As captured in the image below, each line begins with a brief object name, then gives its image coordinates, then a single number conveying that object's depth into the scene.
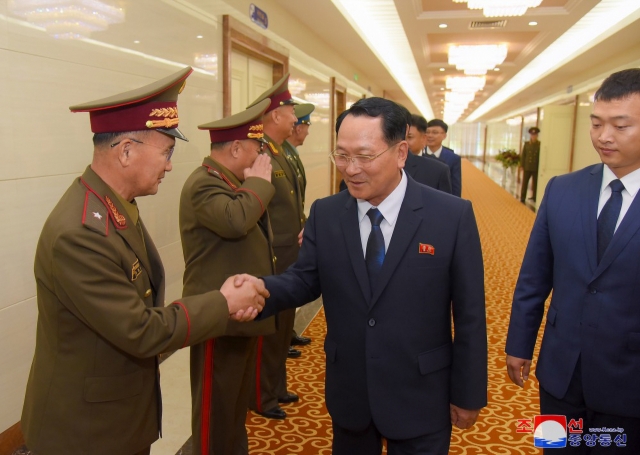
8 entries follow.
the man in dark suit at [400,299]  1.68
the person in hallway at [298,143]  3.92
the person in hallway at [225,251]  2.44
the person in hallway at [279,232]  3.29
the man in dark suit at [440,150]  6.23
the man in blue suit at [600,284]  1.77
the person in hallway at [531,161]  13.61
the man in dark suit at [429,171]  4.53
